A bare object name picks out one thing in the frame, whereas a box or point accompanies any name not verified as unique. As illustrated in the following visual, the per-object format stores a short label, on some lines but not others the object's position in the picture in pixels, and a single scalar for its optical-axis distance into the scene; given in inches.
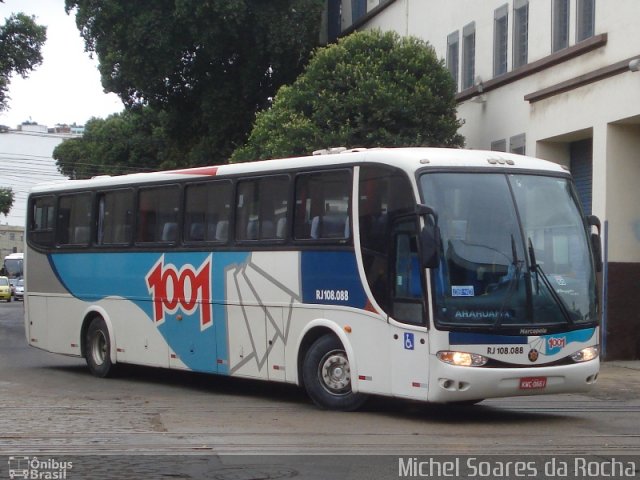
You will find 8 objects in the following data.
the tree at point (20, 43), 1680.6
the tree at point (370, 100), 989.8
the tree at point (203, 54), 1336.1
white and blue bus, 489.1
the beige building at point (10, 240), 5142.7
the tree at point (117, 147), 2256.4
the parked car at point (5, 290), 2832.2
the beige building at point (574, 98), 838.5
